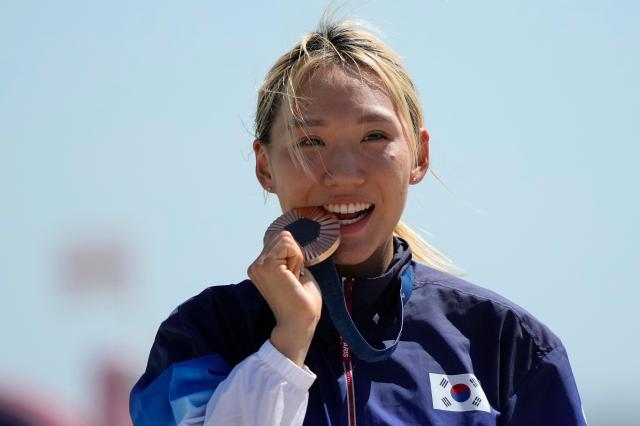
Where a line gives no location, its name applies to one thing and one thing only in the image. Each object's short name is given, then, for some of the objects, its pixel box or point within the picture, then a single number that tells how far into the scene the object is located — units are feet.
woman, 27.94
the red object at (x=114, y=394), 48.67
